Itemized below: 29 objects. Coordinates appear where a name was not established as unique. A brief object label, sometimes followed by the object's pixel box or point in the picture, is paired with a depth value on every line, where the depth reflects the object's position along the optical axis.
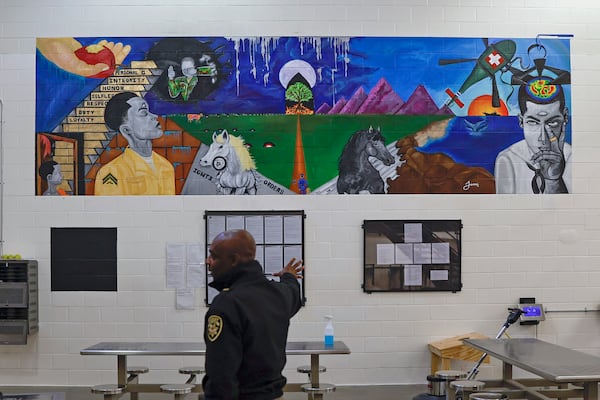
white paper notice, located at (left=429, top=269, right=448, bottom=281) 8.05
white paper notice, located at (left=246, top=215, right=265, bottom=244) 8.00
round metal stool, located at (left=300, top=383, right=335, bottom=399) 6.26
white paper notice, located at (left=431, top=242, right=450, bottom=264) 8.08
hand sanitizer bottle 6.59
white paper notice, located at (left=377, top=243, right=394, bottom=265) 8.05
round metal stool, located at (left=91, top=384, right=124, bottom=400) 6.16
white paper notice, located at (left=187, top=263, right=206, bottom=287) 7.98
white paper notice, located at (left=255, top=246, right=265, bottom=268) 7.98
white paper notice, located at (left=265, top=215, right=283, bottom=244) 8.02
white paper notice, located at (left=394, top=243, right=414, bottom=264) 8.07
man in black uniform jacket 3.68
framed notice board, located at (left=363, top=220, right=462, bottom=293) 8.03
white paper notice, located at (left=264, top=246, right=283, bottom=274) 8.00
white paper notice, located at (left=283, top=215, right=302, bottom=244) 8.02
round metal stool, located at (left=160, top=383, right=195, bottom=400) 6.15
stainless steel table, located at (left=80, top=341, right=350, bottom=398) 6.20
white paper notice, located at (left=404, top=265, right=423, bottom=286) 8.05
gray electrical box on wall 7.68
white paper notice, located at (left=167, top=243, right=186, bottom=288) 7.97
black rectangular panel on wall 7.97
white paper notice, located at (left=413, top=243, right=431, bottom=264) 8.08
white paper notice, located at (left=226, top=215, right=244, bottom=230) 8.00
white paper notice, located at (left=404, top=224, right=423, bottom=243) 8.07
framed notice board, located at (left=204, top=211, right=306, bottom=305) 7.99
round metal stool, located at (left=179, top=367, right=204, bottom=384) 6.82
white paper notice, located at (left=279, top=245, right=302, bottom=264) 7.99
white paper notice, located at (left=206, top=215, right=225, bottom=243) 7.99
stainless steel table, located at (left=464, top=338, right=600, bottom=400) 4.95
